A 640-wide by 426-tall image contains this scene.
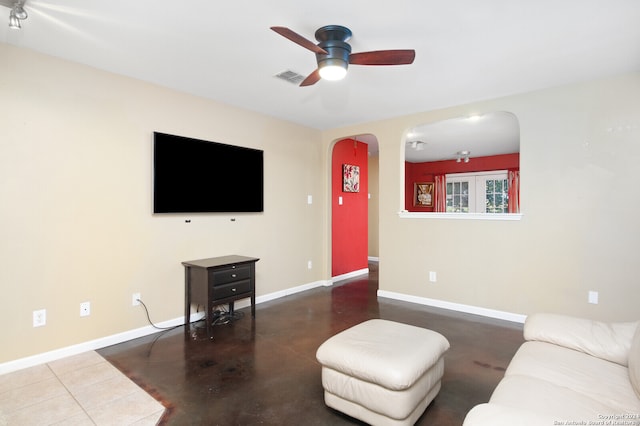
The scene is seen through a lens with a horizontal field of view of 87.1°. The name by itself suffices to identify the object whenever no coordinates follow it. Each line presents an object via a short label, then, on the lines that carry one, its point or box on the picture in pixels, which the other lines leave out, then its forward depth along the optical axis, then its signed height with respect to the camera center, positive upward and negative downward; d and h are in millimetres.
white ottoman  1708 -866
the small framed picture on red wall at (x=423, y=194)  8758 +420
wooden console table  3279 -737
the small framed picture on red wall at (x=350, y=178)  5770 +566
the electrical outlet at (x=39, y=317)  2631 -841
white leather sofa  1186 -764
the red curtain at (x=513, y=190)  7480 +440
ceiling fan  2250 +1060
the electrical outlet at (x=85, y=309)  2868 -842
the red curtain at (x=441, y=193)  8531 +428
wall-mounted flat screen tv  3361 +378
